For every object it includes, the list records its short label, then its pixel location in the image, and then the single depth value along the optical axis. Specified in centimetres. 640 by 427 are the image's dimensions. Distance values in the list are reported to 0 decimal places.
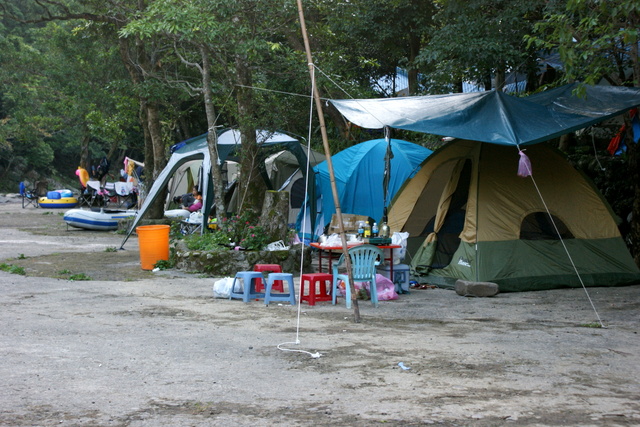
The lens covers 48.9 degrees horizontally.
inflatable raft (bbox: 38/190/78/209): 2997
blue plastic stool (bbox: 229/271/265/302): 896
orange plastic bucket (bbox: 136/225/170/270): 1190
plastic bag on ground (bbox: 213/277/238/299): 916
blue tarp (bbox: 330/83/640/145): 946
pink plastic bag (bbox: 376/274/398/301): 929
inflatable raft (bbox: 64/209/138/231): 1950
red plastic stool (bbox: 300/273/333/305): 880
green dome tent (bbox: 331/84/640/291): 979
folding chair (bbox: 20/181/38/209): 3154
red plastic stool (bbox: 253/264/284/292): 959
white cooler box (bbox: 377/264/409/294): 977
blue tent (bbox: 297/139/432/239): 1473
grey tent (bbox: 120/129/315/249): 1374
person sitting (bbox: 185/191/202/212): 1811
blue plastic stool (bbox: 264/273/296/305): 875
